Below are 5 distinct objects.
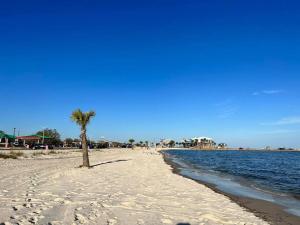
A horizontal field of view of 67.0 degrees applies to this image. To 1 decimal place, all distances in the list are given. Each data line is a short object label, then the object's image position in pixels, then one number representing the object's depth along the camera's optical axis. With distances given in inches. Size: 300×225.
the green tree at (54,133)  2932.5
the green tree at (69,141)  3419.2
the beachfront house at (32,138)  2218.2
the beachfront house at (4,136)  1799.6
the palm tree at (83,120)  690.0
